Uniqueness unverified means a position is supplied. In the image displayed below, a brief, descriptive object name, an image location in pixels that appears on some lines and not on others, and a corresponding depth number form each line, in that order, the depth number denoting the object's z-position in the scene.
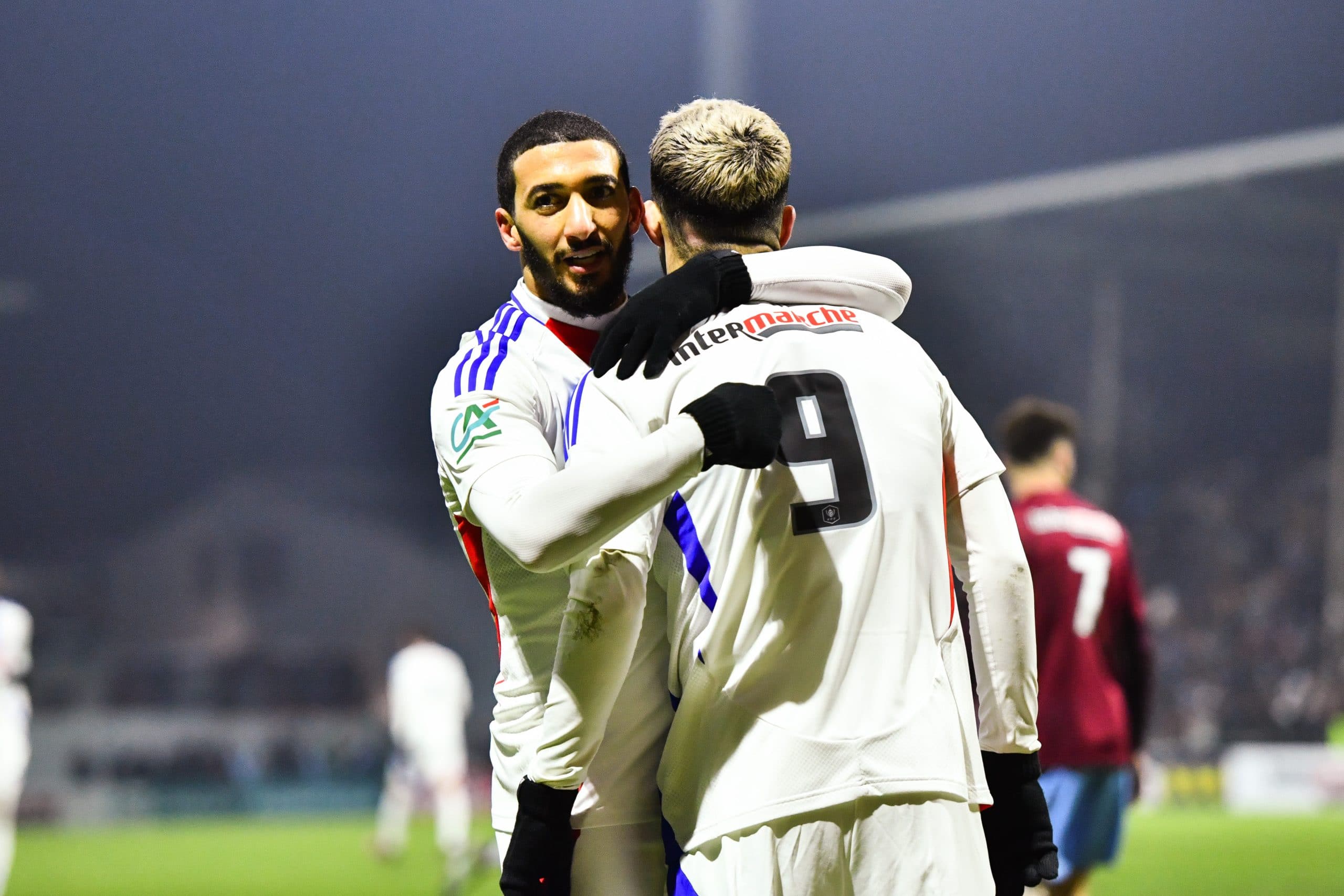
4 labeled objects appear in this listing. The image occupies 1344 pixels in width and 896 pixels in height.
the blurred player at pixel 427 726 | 20.62
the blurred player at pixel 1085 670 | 9.16
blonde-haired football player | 3.46
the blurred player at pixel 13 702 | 13.96
